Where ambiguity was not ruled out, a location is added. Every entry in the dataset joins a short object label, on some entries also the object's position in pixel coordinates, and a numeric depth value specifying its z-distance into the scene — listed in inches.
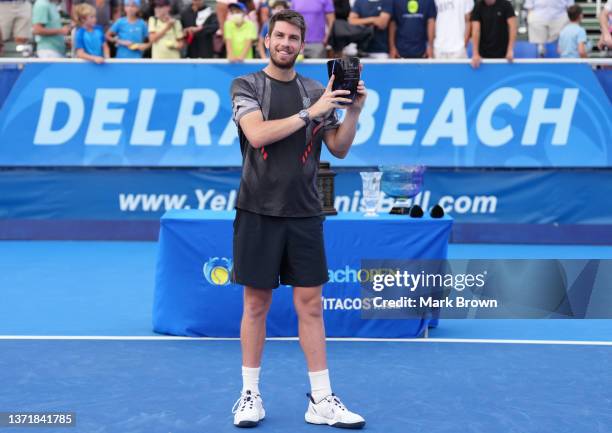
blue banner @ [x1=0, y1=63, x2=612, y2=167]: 498.3
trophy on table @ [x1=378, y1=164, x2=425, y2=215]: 317.4
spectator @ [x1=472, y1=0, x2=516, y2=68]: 521.7
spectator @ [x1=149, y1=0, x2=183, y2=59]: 547.8
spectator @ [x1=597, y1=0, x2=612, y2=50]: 569.6
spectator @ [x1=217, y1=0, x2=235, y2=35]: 553.9
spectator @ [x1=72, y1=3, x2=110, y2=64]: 520.1
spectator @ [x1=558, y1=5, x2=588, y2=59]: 561.6
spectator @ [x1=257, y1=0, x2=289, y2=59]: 525.3
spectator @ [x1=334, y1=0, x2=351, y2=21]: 553.0
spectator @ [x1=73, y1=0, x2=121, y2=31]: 592.1
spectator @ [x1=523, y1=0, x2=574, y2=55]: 584.4
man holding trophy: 218.4
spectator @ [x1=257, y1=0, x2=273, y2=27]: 560.4
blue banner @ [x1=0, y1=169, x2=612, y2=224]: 504.7
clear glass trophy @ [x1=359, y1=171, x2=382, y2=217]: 317.4
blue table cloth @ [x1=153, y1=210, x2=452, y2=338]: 303.4
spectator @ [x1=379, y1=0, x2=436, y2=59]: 532.7
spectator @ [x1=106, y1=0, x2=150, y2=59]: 551.5
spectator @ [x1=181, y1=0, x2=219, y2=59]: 555.8
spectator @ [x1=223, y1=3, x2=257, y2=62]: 521.7
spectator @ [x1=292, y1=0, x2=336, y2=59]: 527.8
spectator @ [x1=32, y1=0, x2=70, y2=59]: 560.1
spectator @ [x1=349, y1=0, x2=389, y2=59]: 539.2
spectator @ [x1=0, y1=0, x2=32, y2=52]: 590.9
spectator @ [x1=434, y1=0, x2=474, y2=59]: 527.5
